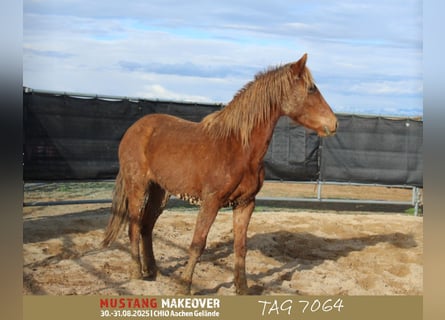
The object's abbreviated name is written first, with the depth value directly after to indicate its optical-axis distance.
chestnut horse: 4.56
